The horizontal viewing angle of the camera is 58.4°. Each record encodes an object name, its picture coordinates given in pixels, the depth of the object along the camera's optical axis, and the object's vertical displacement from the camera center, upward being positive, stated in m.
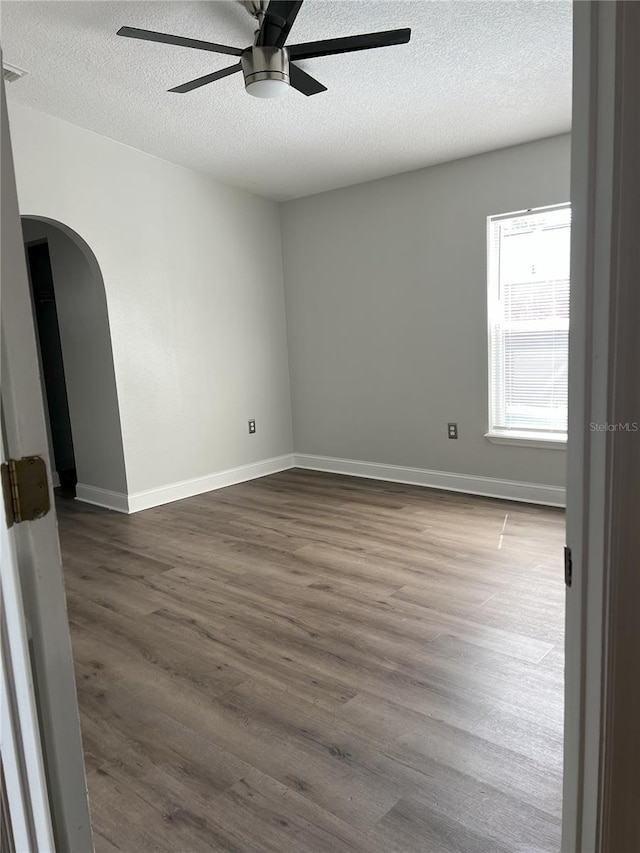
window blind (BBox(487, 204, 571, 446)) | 3.98 +0.09
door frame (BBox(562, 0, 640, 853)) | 0.74 -0.14
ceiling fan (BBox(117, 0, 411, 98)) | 2.23 +1.23
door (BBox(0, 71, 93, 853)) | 0.76 -0.39
